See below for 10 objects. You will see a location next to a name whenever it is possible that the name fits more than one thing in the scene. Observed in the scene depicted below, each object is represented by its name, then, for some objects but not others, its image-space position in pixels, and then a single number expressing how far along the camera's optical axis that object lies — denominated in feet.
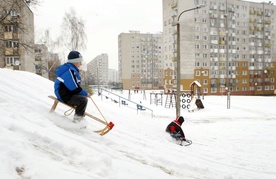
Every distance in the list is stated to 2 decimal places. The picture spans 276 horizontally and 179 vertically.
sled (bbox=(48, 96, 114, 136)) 16.89
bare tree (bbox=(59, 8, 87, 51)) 92.89
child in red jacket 25.45
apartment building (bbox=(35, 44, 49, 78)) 123.98
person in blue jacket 16.05
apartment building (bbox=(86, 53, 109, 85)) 515.38
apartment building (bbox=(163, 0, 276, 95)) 157.28
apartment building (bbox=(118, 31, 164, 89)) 285.64
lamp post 33.58
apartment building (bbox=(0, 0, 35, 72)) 94.86
